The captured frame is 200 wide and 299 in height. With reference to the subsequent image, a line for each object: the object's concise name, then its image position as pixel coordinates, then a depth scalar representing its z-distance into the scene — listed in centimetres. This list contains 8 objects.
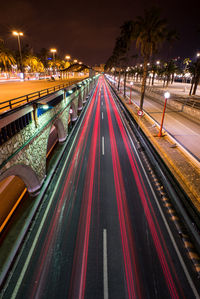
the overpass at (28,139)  794
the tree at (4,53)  4466
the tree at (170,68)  5828
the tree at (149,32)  2364
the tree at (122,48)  5391
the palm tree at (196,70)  3874
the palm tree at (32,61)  7150
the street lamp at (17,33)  3173
